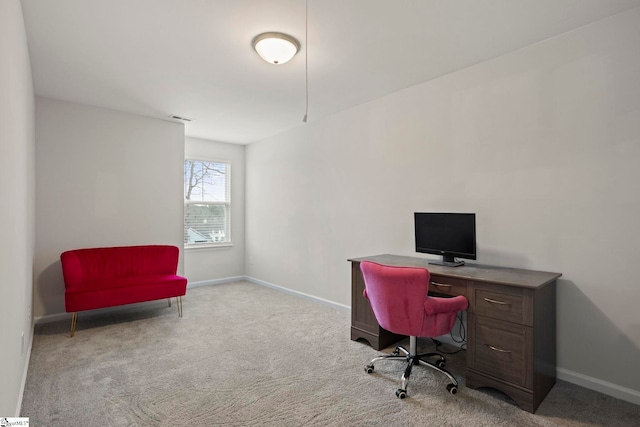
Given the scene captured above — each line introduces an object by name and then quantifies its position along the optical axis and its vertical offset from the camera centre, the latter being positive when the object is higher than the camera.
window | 5.86 +0.20
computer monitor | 2.88 -0.18
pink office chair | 2.36 -0.66
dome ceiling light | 2.56 +1.32
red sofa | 3.63 -0.81
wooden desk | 2.22 -0.80
